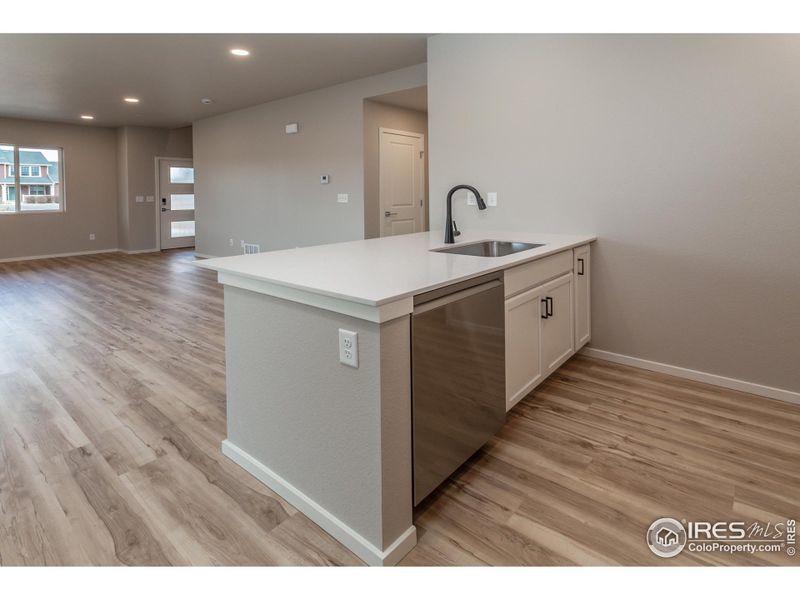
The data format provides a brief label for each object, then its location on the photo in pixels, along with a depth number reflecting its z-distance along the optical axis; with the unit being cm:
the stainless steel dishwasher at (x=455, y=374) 160
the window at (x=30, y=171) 859
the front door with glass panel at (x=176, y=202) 996
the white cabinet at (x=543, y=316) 223
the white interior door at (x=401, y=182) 593
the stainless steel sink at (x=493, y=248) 298
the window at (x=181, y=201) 1017
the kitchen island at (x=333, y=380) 147
